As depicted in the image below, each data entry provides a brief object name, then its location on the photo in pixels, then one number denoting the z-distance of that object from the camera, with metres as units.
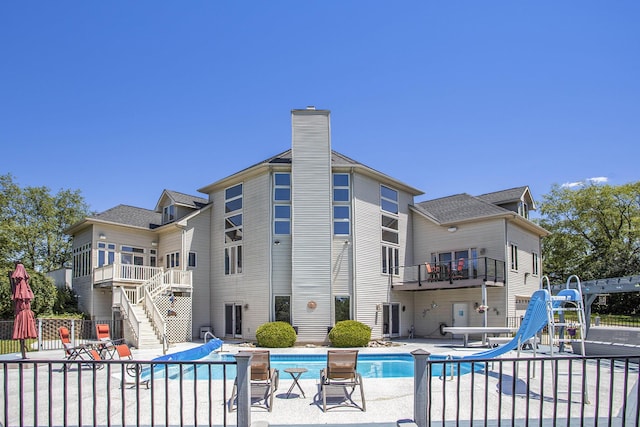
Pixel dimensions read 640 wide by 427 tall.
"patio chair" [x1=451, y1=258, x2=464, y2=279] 21.65
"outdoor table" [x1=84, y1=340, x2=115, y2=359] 14.21
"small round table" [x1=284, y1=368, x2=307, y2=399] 9.68
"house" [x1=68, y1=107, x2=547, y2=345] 21.27
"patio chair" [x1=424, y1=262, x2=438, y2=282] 22.53
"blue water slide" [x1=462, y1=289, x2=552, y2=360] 10.84
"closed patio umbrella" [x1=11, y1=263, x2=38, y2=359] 13.85
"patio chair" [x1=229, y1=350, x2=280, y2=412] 9.19
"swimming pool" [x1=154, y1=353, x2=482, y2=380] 13.27
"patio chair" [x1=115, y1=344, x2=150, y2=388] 11.96
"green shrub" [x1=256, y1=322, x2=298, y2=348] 19.63
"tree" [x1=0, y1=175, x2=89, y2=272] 36.08
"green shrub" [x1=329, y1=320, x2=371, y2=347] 19.61
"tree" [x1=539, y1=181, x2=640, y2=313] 35.88
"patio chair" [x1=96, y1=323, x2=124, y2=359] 17.77
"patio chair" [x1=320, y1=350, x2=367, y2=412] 9.48
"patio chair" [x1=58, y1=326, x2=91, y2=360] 13.51
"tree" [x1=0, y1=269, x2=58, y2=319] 24.12
